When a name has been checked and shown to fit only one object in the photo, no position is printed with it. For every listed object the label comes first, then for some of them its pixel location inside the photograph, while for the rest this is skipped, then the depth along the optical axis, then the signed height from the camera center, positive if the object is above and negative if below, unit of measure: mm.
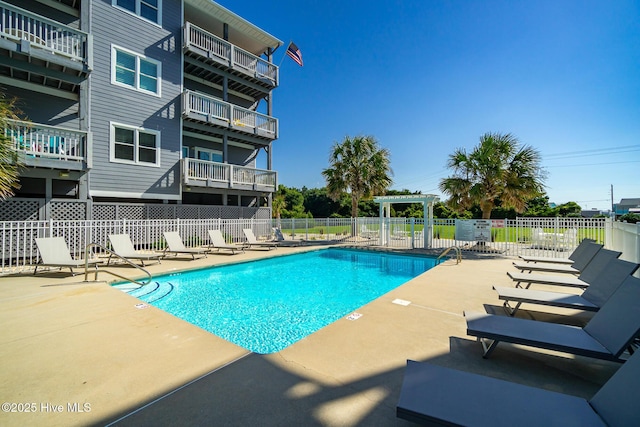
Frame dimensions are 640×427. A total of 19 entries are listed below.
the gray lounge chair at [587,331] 2742 -1295
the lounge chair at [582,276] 5312 -1285
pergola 15125 +666
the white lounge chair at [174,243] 11141 -1196
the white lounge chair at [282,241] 16766 -1613
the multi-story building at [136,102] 10773 +5388
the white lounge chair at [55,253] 7539 -1106
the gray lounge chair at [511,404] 1801 -1323
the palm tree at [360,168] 19703 +3168
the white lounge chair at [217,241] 12659 -1252
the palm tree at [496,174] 13477 +1927
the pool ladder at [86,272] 6717 -1428
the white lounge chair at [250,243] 14699 -1514
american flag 18875 +10662
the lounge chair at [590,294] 4090 -1279
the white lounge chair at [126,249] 9539 -1223
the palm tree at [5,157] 7145 +1551
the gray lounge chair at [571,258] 7099 -1208
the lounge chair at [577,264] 6371 -1179
